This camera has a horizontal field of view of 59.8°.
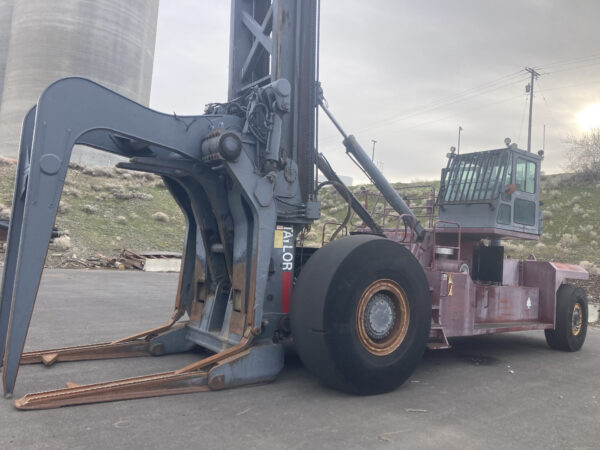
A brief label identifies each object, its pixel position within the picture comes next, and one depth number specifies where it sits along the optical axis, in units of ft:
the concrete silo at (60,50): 137.90
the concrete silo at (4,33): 160.25
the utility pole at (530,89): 141.79
